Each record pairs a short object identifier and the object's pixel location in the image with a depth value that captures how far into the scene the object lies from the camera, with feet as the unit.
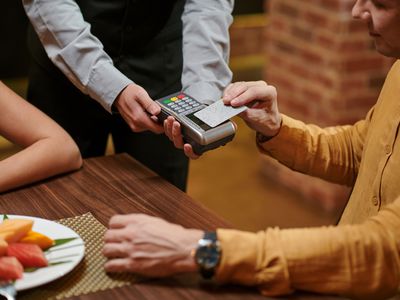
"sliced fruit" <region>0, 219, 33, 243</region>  3.85
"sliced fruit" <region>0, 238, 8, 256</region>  3.74
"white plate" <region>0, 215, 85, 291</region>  3.67
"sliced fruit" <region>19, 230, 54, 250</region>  3.91
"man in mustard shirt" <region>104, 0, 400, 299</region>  3.70
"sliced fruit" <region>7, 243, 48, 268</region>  3.76
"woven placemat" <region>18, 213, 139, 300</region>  3.71
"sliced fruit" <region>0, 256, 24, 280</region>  3.65
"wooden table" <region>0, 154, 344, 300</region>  4.52
